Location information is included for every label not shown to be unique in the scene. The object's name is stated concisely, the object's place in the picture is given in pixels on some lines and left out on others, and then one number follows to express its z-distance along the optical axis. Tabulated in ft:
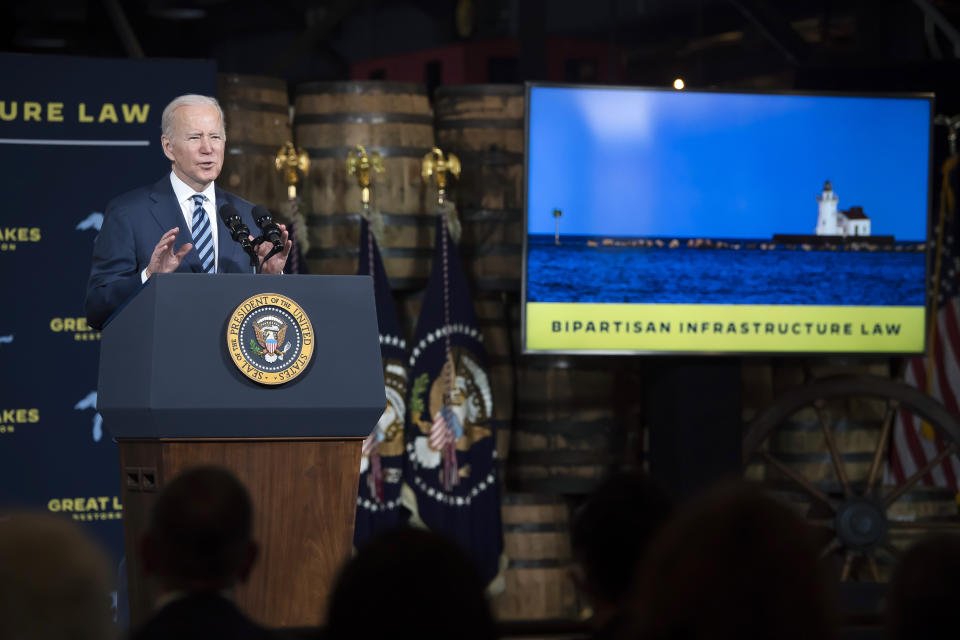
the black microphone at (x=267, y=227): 20.04
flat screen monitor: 34.55
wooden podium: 18.52
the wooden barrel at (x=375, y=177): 36.70
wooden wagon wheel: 36.99
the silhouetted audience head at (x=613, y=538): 12.09
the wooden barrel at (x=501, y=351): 37.86
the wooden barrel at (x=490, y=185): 37.14
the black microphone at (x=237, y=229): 19.95
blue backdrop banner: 31.78
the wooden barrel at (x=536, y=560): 37.73
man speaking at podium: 20.99
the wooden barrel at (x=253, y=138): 36.09
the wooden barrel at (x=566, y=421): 37.83
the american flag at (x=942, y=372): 39.09
